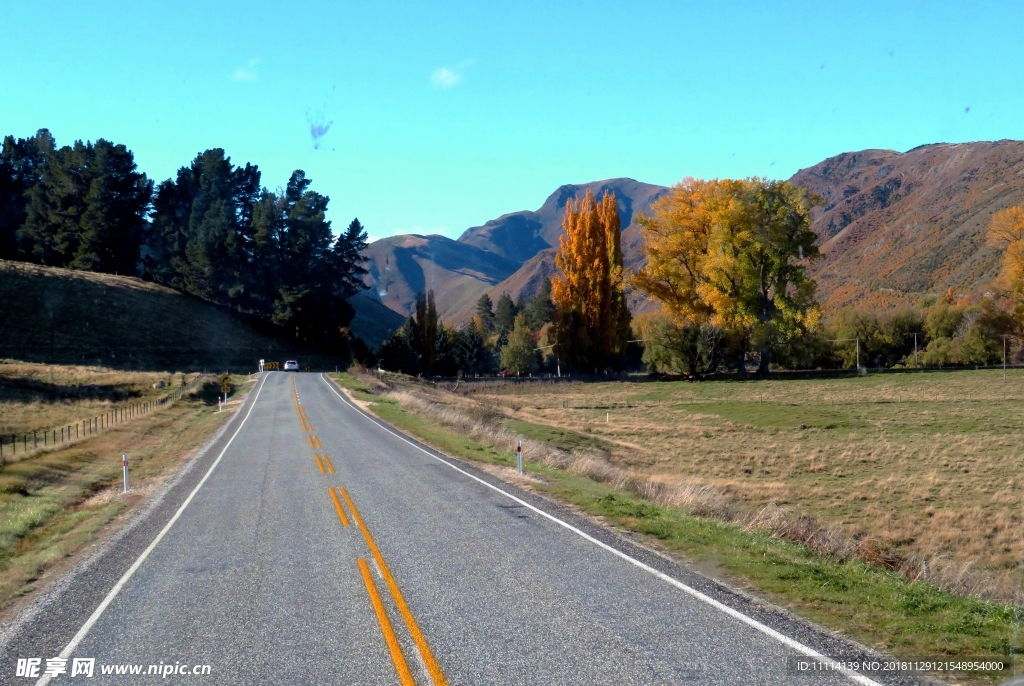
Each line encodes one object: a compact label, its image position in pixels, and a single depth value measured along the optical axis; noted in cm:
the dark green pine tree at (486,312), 15600
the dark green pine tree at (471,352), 10294
